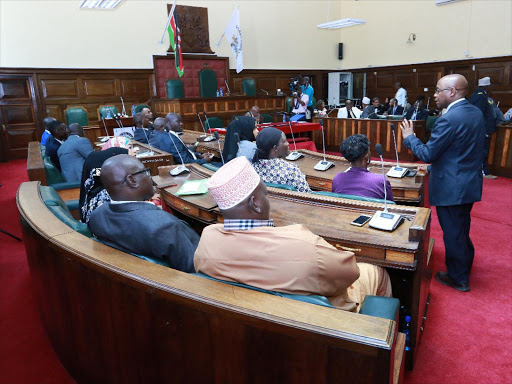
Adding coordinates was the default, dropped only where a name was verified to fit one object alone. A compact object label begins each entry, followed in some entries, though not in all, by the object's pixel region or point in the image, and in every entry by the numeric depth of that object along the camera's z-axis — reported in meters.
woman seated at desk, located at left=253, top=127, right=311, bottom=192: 2.68
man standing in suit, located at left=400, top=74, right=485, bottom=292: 2.40
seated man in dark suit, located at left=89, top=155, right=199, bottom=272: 1.49
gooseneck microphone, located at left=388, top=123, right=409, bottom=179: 2.95
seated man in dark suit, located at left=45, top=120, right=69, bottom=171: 4.58
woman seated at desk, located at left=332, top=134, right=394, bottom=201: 2.36
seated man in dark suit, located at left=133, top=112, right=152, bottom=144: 5.59
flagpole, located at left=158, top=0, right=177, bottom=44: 9.85
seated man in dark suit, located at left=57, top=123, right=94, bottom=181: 4.02
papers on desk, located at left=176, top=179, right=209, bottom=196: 2.54
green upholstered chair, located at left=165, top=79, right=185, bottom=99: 9.78
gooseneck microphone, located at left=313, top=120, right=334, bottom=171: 3.36
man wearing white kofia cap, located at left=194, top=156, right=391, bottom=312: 1.13
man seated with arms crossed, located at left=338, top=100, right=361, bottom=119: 8.55
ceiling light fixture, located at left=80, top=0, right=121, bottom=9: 7.87
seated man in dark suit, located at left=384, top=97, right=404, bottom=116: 9.24
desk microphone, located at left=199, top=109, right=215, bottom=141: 5.55
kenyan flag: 8.36
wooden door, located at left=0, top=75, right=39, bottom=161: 8.45
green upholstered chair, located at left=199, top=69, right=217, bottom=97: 10.45
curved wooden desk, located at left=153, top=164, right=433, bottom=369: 1.64
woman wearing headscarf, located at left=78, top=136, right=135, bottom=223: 2.44
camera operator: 8.39
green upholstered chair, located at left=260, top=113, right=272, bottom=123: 8.98
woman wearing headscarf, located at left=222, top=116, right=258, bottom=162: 3.56
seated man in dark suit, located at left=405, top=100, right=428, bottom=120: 7.25
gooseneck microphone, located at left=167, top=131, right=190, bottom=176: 3.16
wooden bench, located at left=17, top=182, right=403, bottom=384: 0.89
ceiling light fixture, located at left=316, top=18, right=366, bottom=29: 10.17
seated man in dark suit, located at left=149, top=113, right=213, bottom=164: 4.37
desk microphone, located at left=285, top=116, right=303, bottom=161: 3.79
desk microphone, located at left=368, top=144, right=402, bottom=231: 1.75
